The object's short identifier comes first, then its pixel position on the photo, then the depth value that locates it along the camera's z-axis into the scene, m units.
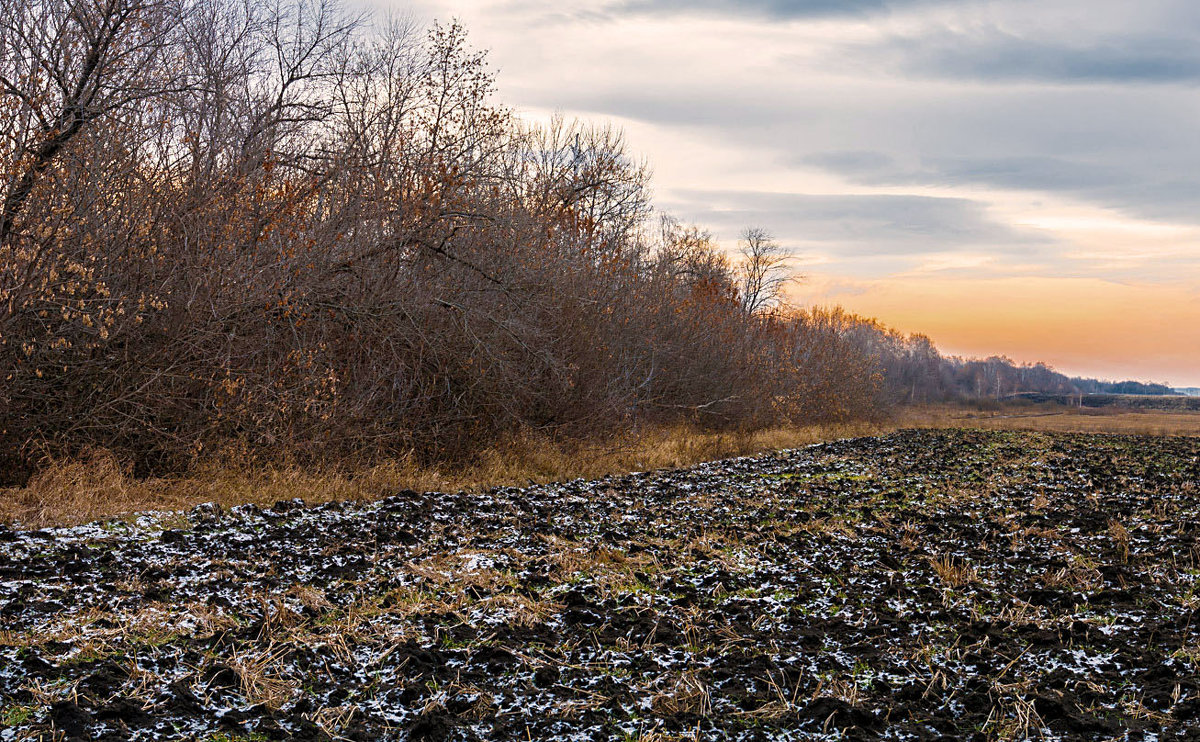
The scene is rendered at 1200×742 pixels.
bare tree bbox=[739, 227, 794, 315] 46.03
